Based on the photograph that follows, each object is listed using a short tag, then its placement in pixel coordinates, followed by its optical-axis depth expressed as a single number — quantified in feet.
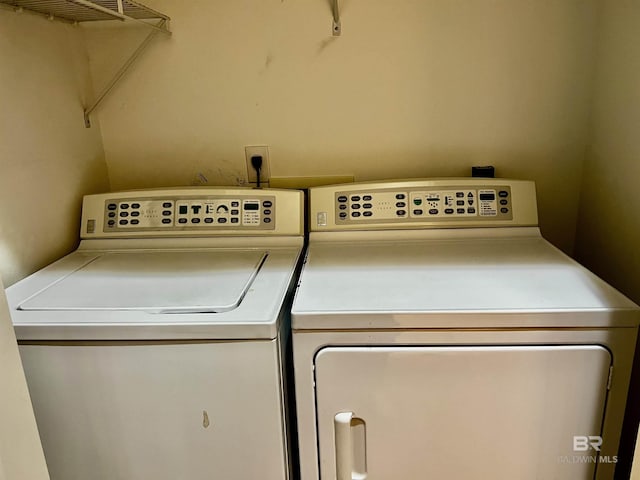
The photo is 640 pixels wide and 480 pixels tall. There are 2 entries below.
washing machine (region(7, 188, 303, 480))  3.35
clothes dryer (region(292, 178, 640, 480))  3.33
